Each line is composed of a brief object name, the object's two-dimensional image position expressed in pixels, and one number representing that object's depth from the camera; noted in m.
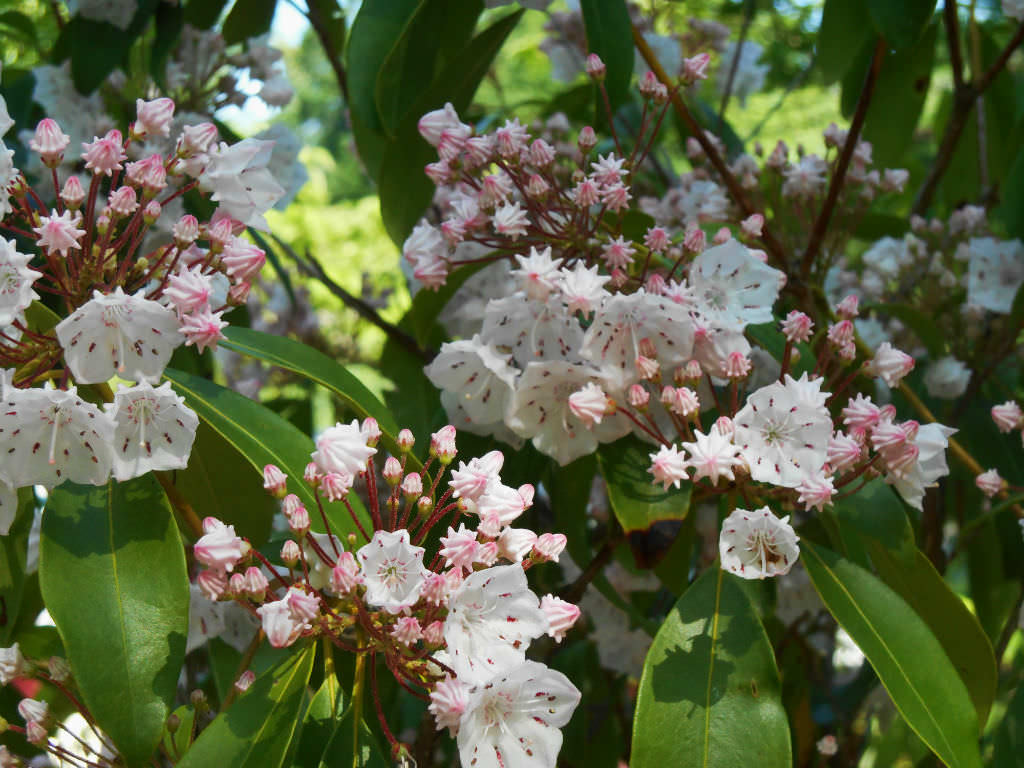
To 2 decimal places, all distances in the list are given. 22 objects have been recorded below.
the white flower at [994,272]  0.41
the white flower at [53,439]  0.25
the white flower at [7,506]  0.26
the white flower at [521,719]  0.24
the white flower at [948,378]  0.43
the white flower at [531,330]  0.30
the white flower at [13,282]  0.24
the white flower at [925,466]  0.29
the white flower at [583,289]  0.28
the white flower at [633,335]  0.29
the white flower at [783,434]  0.27
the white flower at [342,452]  0.25
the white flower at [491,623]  0.23
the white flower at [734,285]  0.30
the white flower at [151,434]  0.26
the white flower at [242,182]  0.28
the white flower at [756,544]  0.26
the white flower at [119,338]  0.25
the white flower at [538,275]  0.29
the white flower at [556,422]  0.30
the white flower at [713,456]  0.27
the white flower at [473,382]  0.31
